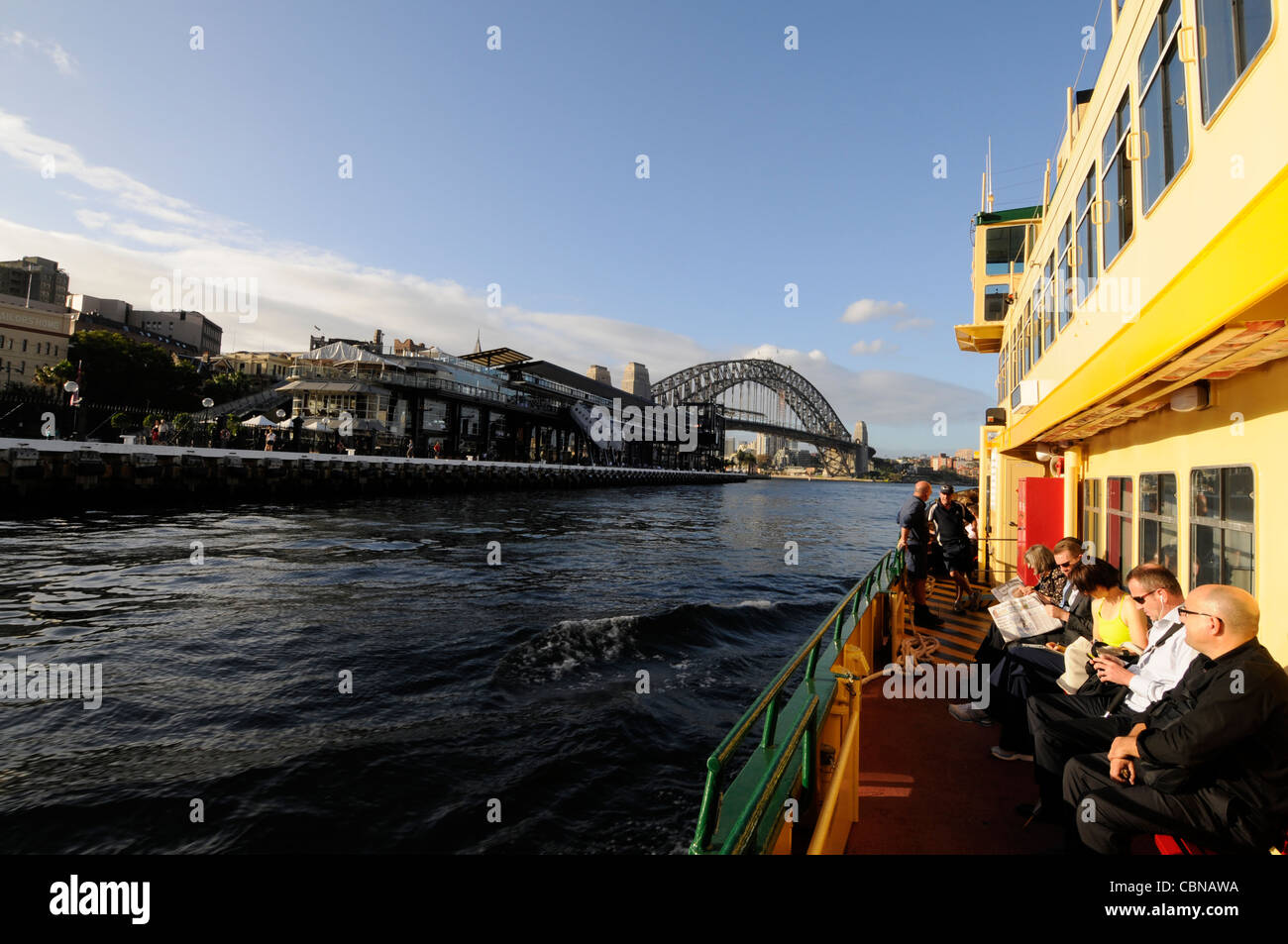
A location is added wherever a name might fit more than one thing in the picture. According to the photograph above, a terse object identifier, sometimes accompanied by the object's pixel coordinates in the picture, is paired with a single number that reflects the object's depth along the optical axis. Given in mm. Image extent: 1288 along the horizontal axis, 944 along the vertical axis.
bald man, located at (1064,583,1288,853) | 2645
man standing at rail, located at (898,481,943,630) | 8805
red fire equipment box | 9805
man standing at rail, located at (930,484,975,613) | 9812
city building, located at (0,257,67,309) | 95062
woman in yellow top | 4516
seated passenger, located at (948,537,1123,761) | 4898
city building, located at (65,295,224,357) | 93500
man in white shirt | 3535
